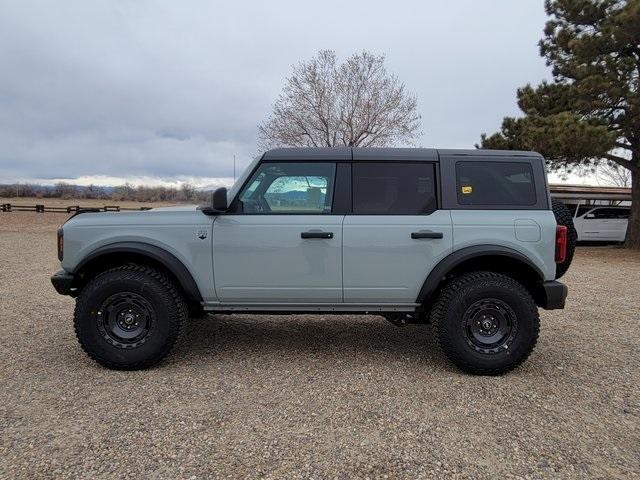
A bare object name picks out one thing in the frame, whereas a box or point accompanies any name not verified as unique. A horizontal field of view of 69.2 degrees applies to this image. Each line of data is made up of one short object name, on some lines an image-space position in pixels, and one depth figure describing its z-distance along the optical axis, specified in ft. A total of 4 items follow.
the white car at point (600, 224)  59.36
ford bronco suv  12.32
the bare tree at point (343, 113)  81.25
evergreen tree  42.22
